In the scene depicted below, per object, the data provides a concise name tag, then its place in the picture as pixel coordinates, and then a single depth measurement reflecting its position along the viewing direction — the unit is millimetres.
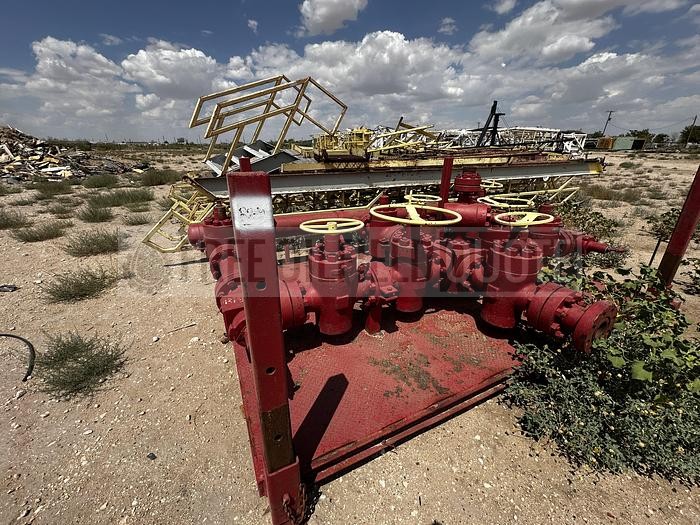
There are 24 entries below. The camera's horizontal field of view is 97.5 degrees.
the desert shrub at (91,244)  5993
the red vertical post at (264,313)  1097
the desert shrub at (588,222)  6605
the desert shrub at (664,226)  6488
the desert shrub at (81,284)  4320
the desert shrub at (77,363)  2783
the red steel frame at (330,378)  1165
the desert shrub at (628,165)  23719
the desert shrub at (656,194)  11109
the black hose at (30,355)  2927
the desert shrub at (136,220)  8270
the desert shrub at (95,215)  8461
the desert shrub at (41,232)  6652
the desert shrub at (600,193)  11412
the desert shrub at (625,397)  2049
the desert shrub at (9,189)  11789
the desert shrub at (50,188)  11555
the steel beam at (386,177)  4926
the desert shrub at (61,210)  8867
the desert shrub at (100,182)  13938
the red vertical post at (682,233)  2725
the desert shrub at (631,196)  10733
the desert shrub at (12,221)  7500
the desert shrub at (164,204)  10262
